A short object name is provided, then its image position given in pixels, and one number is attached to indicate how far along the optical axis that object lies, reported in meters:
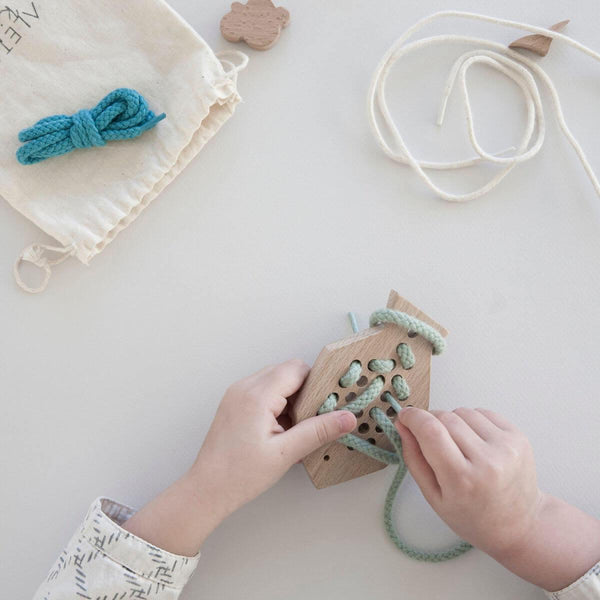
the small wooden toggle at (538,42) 0.87
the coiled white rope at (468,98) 0.85
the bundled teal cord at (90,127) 0.81
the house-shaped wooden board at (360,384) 0.73
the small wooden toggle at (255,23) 0.87
